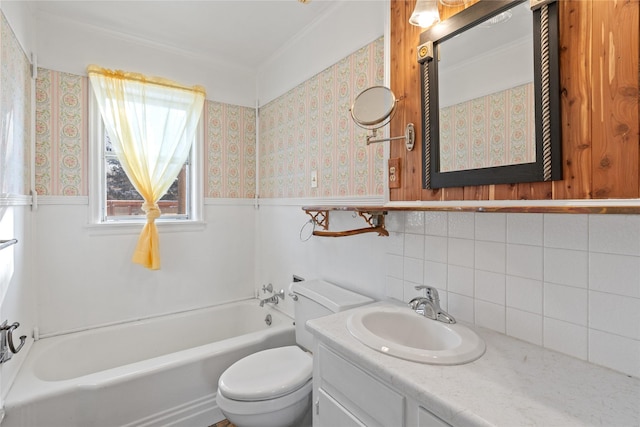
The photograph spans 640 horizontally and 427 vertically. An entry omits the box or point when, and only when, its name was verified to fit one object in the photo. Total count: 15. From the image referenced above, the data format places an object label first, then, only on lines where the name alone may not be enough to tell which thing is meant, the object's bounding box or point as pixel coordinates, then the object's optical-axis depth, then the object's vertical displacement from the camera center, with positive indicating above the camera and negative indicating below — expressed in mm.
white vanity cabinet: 874 -590
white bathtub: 1503 -916
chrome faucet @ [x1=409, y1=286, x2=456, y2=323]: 1232 -381
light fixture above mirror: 1237 +782
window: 2238 +169
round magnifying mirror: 1414 +482
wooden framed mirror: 961 +405
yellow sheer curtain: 2232 +634
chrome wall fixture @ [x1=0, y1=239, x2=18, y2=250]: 1169 -117
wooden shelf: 1493 -37
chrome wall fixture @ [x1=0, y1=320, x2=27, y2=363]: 1348 -564
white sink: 951 -439
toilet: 1426 -809
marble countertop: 716 -463
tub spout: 2451 -677
